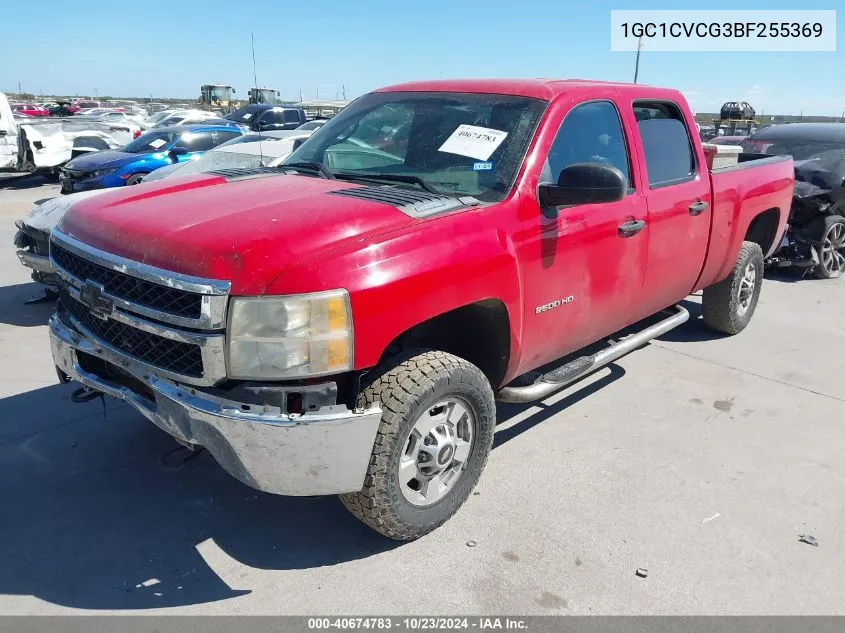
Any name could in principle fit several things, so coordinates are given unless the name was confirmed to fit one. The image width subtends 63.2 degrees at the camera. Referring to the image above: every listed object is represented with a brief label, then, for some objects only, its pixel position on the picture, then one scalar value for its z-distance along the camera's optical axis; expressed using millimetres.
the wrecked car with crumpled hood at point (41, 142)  15570
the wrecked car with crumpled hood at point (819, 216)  8086
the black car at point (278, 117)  20672
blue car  11523
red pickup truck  2520
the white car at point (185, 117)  21794
